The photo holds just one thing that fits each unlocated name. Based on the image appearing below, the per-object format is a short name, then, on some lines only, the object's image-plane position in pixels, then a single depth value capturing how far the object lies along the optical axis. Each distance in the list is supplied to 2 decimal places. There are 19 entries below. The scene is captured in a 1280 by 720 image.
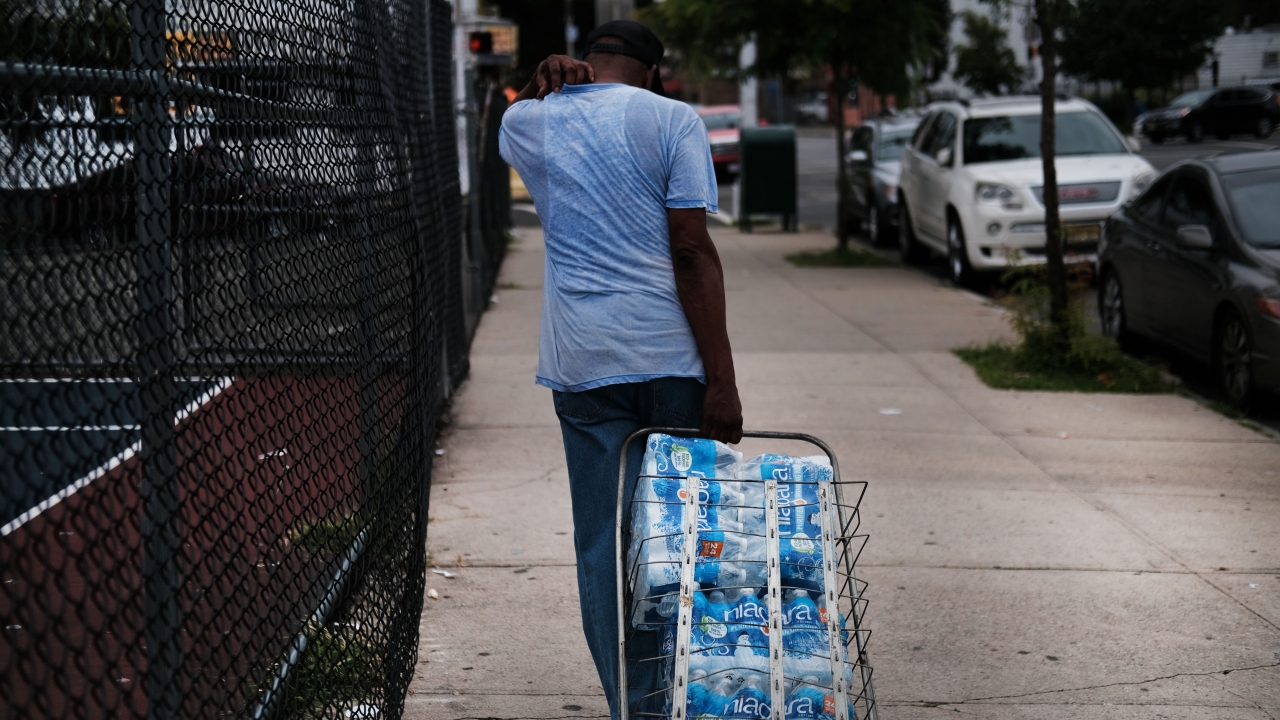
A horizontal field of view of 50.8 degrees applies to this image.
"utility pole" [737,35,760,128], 34.31
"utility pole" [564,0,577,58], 59.53
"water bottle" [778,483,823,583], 2.96
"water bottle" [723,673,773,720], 2.86
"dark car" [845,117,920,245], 17.22
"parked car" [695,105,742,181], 30.20
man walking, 3.07
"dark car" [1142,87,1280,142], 34.94
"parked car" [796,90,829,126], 76.56
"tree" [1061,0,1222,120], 37.72
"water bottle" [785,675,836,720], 2.86
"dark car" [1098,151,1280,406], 7.54
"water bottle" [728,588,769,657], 2.89
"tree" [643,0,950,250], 14.75
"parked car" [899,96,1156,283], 12.76
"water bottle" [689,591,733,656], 2.88
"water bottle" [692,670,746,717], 2.86
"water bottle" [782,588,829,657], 2.89
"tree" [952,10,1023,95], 45.66
